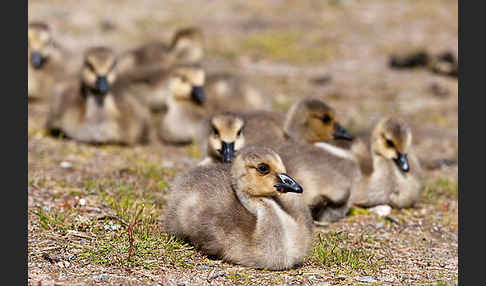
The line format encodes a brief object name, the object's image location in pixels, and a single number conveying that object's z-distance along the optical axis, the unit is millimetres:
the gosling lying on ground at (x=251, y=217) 9852
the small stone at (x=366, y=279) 9914
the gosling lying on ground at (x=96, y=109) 17391
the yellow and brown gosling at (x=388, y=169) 13891
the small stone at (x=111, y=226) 11344
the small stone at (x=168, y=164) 16197
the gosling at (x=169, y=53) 22891
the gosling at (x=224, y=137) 13000
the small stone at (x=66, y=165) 15407
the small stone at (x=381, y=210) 13822
